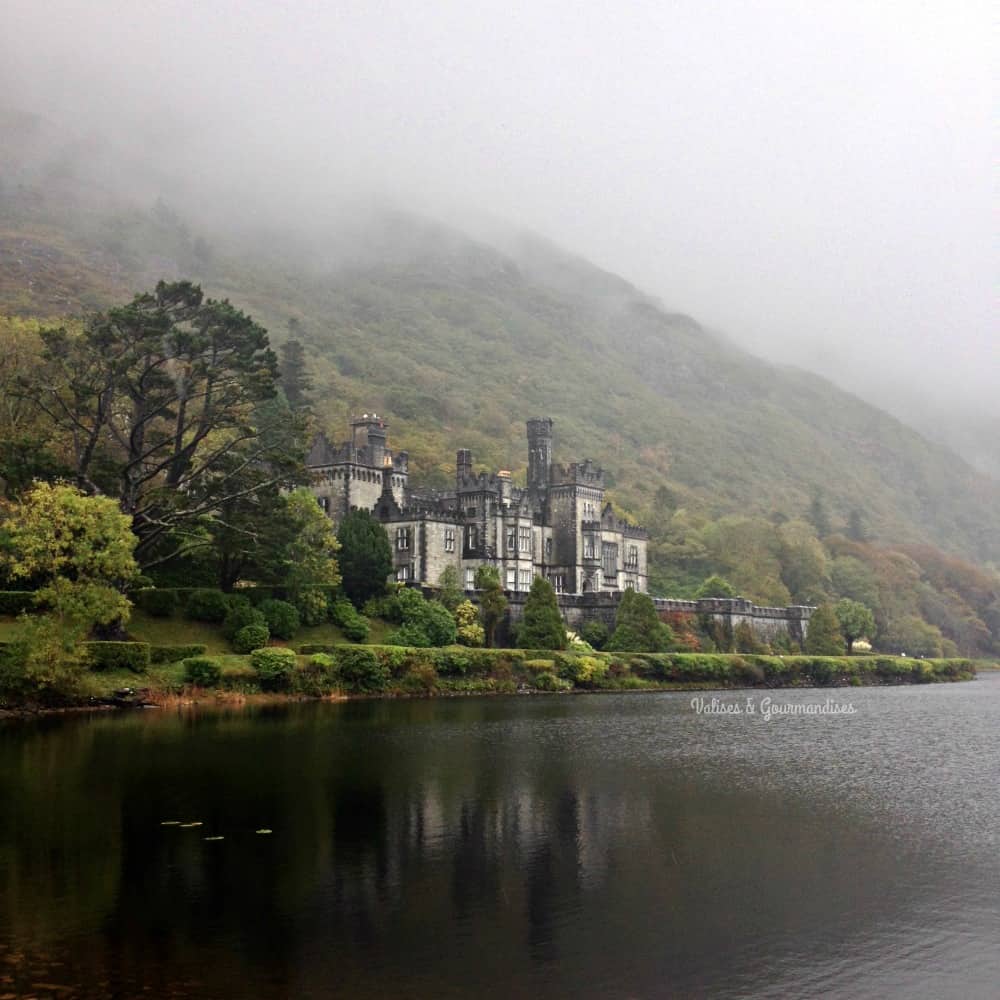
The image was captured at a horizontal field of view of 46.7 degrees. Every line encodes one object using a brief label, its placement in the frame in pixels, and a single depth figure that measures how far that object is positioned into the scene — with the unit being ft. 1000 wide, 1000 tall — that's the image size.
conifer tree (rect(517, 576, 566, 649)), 304.71
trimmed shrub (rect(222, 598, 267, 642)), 252.42
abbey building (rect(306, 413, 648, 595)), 349.41
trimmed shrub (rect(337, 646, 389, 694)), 242.99
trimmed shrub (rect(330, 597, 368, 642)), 277.23
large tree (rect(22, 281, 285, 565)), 238.89
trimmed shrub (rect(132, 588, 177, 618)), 253.69
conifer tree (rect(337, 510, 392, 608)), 299.99
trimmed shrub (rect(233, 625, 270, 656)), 245.04
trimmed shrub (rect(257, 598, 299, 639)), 260.21
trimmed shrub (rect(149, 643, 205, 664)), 219.61
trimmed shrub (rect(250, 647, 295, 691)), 227.61
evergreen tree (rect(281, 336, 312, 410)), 503.20
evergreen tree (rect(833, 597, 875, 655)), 433.89
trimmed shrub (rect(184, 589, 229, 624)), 256.11
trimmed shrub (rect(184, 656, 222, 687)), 216.33
